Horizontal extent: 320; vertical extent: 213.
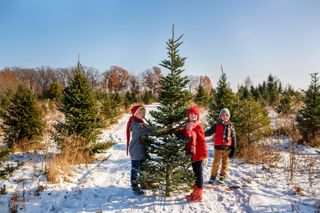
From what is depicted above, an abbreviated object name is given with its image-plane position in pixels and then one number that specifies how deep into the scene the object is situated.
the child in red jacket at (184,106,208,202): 5.22
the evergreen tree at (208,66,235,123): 10.57
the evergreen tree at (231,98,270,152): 9.23
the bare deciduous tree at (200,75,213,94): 85.15
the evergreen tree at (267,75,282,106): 35.68
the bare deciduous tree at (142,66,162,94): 69.56
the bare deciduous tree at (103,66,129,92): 84.81
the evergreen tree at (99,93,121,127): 19.70
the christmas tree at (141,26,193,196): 5.29
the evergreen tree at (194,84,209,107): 31.84
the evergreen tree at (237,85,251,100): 31.73
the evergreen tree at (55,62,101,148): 8.59
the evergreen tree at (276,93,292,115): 19.36
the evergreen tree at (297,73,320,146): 12.34
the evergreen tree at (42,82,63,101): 36.26
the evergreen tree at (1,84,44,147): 9.59
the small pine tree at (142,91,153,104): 41.85
